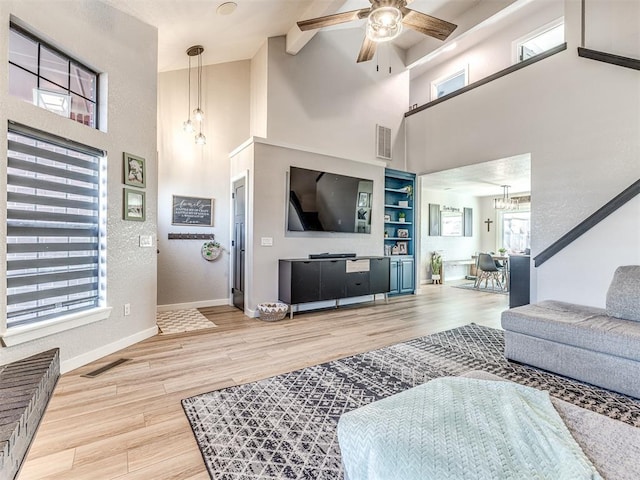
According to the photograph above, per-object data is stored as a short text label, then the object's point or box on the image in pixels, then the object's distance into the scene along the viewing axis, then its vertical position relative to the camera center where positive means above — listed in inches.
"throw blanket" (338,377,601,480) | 36.3 -26.0
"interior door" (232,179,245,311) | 197.3 -3.7
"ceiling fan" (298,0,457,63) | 113.7 +86.6
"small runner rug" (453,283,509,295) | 271.7 -46.0
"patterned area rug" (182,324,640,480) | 64.6 -45.7
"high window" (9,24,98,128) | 96.2 +53.9
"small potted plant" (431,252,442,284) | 324.8 -31.0
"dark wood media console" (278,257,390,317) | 179.6 -25.3
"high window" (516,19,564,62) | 205.9 +136.9
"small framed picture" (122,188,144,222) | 131.0 +13.6
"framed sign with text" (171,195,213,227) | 199.8 +16.8
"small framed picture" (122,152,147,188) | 131.0 +28.2
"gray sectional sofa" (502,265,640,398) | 90.7 -31.3
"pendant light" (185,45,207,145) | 181.3 +84.5
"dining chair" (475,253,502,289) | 284.8 -26.2
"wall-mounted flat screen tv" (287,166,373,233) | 192.1 +23.3
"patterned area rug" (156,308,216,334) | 157.1 -45.7
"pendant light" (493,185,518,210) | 302.4 +34.3
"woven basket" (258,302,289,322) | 173.0 -41.1
